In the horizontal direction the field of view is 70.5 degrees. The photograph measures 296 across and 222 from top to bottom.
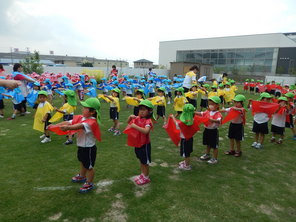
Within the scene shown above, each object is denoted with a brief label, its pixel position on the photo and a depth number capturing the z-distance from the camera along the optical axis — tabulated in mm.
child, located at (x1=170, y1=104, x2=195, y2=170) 4344
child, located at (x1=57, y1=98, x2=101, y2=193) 3501
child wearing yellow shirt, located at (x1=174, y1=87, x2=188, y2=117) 8010
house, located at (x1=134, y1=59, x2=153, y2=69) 52250
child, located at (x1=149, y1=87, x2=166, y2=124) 7391
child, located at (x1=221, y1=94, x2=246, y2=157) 5220
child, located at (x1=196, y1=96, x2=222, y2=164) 4676
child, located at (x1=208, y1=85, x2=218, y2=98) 10016
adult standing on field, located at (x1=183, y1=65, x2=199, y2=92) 9982
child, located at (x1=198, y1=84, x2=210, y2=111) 10177
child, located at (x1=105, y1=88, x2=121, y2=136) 6901
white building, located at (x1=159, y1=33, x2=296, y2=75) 39781
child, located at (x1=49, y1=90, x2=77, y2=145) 5543
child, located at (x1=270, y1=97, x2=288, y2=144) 6230
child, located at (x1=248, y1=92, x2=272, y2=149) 5945
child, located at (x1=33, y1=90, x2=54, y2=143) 5770
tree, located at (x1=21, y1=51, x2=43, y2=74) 18766
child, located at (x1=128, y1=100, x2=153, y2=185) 3770
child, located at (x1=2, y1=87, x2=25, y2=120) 8670
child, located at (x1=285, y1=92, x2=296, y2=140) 6714
